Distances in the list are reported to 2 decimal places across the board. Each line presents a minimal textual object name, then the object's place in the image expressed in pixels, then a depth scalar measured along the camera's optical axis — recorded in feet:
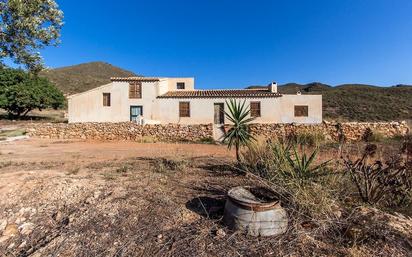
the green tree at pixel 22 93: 98.58
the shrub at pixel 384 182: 13.44
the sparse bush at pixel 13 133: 62.68
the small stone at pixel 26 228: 12.77
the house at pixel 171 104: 75.05
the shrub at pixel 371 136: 55.48
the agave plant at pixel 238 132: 23.93
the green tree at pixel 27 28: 25.94
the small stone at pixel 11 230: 12.70
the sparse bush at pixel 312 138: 39.12
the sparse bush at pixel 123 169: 22.33
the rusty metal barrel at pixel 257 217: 10.61
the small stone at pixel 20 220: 13.74
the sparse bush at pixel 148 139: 58.25
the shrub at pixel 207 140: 56.75
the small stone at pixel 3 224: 13.30
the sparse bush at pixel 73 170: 21.89
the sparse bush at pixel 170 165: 22.39
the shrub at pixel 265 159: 15.89
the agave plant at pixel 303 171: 14.01
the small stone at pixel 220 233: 10.87
